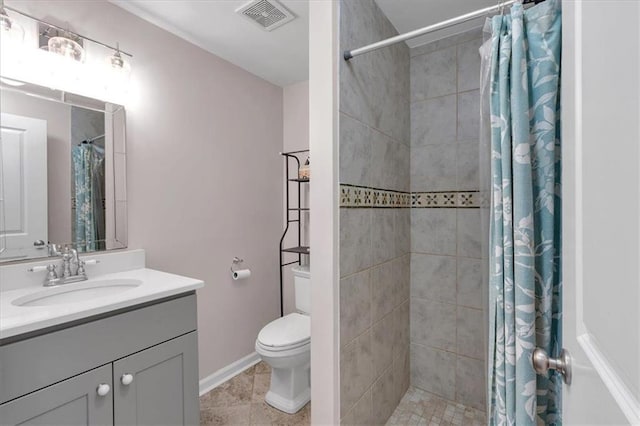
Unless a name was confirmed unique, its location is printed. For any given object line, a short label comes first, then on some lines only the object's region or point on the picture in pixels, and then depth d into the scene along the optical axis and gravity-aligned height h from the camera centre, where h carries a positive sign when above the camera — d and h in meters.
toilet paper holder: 2.31 -0.40
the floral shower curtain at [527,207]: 0.83 +0.00
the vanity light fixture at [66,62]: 1.34 +0.73
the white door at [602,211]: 0.34 +0.00
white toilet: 1.81 -0.91
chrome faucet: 1.37 -0.27
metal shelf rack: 2.63 +0.00
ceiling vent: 1.64 +1.12
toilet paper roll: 2.24 -0.48
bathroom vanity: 0.92 -0.51
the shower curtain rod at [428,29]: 0.92 +0.63
